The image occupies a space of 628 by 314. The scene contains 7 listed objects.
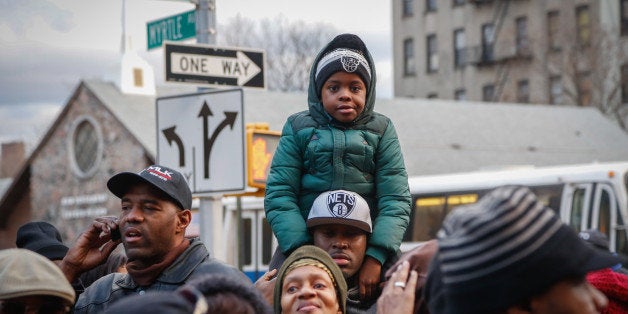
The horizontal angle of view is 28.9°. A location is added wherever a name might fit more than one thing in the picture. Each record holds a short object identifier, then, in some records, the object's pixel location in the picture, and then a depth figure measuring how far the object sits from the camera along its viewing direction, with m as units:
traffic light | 11.48
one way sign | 9.73
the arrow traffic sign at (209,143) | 9.60
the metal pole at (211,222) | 9.94
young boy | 5.20
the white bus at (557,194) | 18.84
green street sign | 11.05
